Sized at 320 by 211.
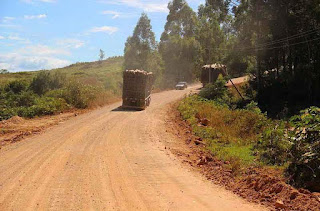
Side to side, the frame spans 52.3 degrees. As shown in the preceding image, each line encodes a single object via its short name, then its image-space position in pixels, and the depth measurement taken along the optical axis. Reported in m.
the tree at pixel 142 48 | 60.53
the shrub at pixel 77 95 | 24.98
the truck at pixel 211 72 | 43.15
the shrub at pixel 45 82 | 35.53
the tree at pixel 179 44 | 67.50
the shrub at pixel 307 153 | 7.72
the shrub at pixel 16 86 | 35.66
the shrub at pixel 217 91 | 31.59
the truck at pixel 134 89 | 24.31
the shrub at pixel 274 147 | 9.90
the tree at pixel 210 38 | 64.19
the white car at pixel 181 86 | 52.86
